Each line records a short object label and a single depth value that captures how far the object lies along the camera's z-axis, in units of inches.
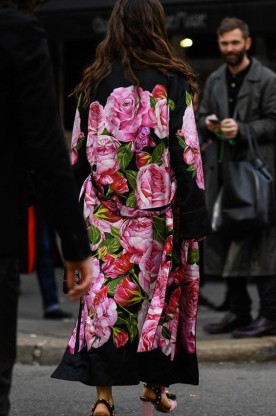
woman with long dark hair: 276.7
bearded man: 417.2
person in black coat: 189.0
